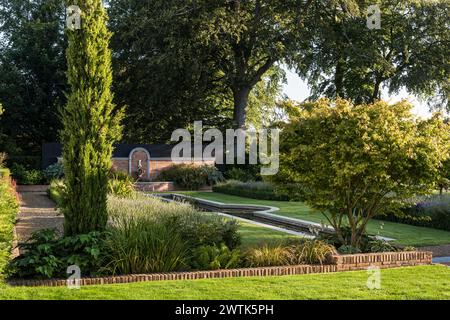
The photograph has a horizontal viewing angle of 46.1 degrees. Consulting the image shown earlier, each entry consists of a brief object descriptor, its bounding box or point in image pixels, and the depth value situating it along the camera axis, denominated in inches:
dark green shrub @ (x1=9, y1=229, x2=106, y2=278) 300.7
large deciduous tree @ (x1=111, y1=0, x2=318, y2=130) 1197.1
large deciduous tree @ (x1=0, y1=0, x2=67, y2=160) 1457.9
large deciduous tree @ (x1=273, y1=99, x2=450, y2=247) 347.9
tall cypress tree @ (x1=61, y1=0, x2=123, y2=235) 344.2
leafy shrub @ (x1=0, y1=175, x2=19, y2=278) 255.9
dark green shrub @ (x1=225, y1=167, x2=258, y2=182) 1312.7
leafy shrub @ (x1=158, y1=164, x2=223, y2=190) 1259.8
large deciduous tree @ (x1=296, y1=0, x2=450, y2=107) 1262.3
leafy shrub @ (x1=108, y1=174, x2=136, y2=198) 671.1
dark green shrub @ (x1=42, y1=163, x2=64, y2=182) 1190.9
